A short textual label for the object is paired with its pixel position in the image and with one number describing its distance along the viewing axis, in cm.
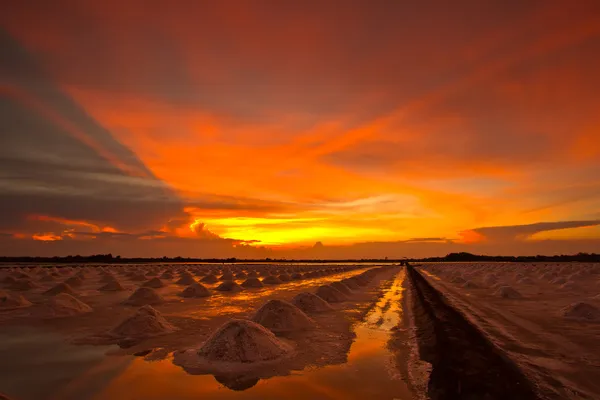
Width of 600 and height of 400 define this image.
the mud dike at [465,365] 640
